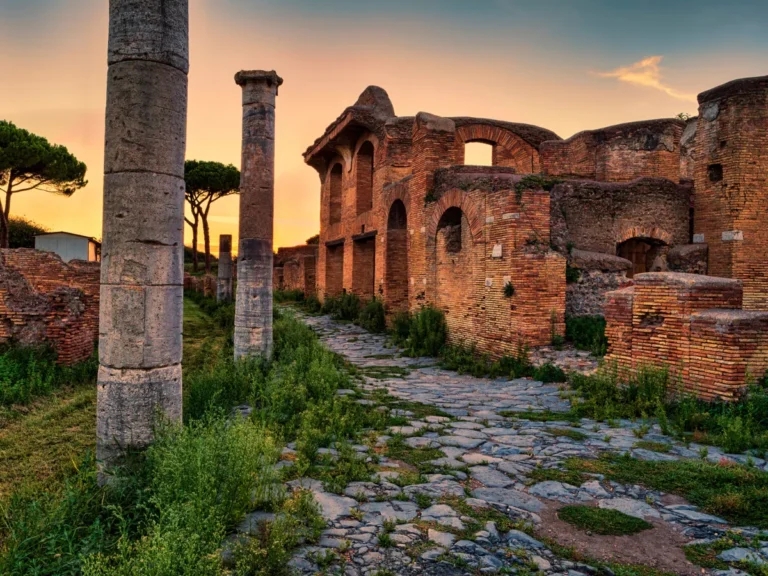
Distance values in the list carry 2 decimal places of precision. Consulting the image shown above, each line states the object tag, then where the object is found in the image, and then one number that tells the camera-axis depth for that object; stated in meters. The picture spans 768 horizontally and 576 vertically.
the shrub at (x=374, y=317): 14.16
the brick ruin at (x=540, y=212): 9.09
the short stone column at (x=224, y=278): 19.94
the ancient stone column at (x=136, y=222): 3.65
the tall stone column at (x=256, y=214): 8.68
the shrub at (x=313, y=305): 19.55
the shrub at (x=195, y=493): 2.43
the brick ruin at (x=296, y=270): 23.25
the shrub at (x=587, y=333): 8.27
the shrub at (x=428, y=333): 10.70
